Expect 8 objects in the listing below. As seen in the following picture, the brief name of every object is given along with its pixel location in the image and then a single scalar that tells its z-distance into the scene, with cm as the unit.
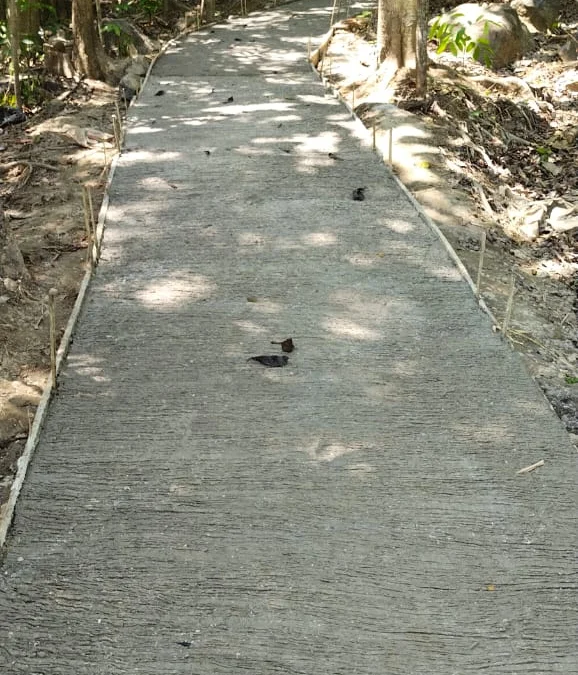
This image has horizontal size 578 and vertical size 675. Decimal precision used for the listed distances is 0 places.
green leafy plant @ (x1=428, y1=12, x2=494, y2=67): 1108
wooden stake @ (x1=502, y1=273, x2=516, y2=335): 439
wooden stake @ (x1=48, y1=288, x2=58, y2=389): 391
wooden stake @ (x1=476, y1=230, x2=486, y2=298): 483
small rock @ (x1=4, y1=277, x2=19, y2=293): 493
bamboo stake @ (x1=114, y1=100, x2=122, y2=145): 740
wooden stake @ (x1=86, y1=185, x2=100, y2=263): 523
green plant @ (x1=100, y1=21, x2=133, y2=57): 1152
